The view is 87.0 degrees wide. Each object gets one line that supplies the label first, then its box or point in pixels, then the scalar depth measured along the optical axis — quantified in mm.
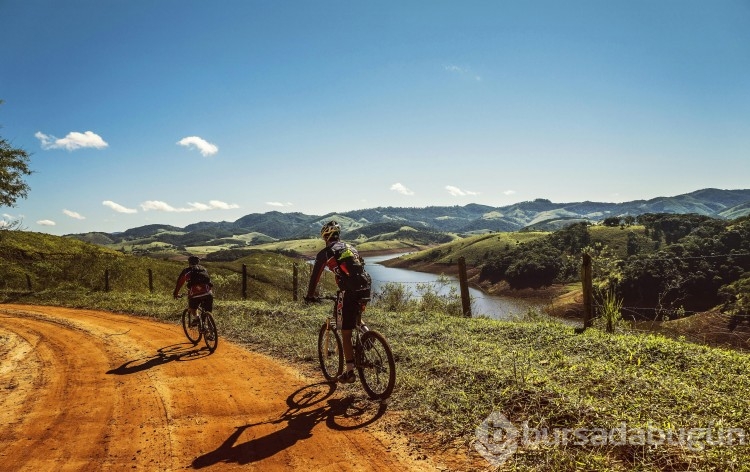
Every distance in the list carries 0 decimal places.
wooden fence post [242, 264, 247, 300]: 21122
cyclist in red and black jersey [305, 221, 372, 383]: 6469
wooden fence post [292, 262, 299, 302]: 19484
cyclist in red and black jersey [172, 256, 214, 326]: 10922
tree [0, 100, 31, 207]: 25016
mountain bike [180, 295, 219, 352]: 10445
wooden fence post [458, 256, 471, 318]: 14259
